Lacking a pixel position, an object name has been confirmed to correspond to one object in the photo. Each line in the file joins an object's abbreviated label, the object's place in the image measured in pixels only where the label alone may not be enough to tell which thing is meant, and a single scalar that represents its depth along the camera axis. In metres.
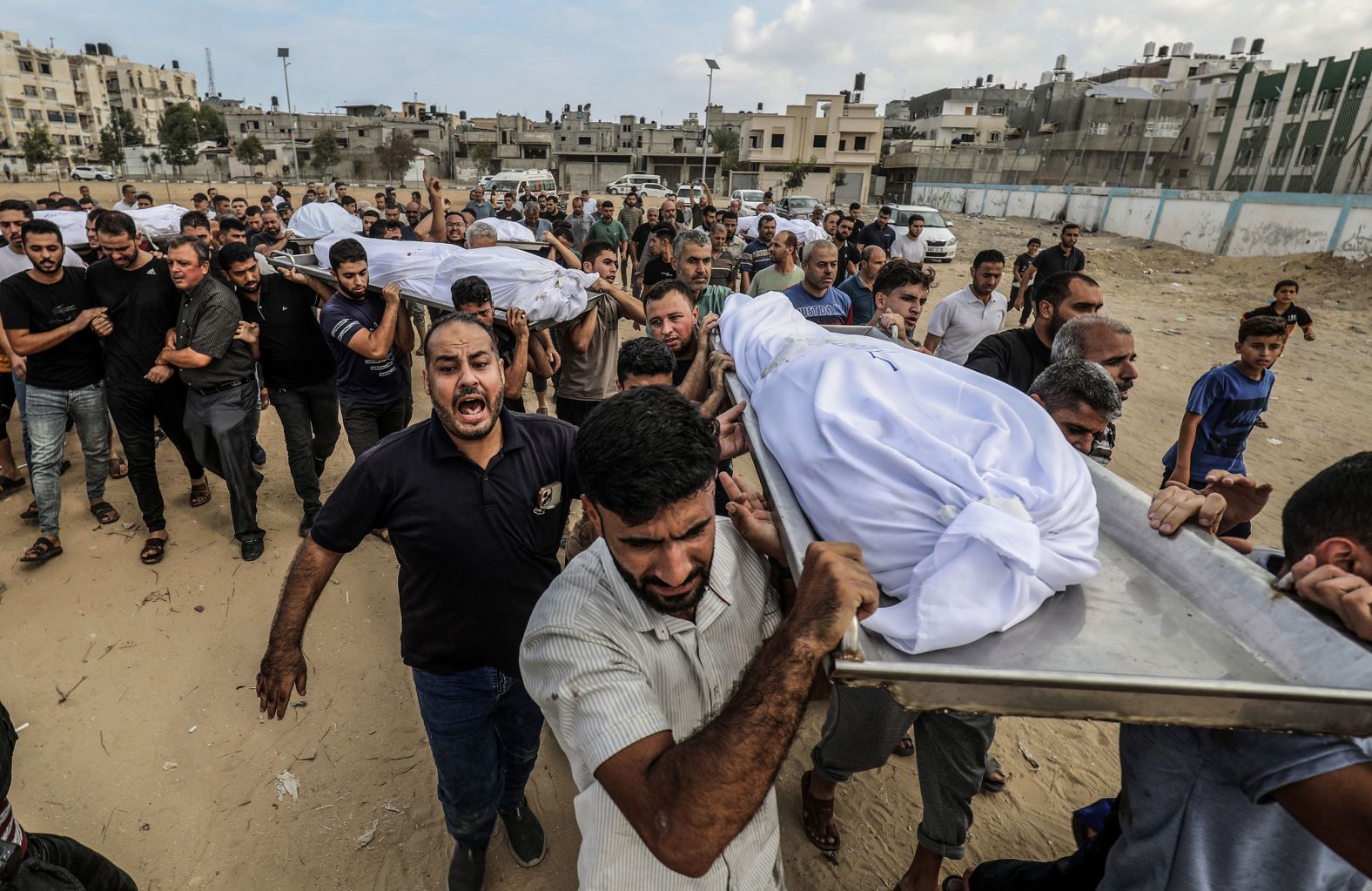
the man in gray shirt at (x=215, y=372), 4.03
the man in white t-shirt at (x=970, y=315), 4.85
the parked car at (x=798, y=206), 21.03
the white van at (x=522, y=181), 31.58
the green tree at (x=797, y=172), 39.91
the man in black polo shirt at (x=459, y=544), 2.09
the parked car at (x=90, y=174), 39.84
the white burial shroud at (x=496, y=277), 4.39
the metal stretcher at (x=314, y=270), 4.40
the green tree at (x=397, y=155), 46.31
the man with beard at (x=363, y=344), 4.07
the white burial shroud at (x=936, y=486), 1.10
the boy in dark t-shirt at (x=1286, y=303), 6.65
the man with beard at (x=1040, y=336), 3.17
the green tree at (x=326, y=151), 44.69
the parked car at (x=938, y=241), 18.08
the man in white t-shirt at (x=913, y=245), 10.62
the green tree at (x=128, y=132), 48.09
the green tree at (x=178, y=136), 38.75
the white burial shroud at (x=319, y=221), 7.30
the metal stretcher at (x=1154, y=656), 0.96
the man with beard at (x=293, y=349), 4.32
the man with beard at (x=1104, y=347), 2.70
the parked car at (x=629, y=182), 36.38
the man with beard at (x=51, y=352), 4.02
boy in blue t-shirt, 3.68
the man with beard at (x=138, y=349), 4.20
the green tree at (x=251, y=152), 41.28
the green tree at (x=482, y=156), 51.12
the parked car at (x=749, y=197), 23.12
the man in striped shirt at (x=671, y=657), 1.09
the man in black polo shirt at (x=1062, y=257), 8.60
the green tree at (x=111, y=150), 41.25
